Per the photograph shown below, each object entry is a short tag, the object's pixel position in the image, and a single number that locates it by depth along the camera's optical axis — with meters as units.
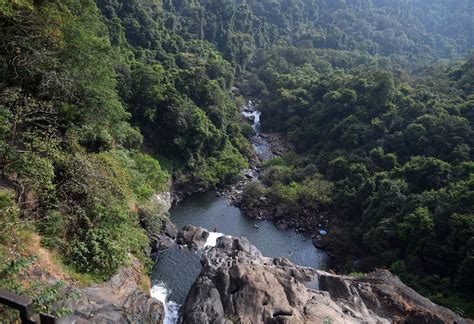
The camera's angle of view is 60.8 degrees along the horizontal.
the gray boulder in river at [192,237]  31.38
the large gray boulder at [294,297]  18.66
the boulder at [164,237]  29.58
